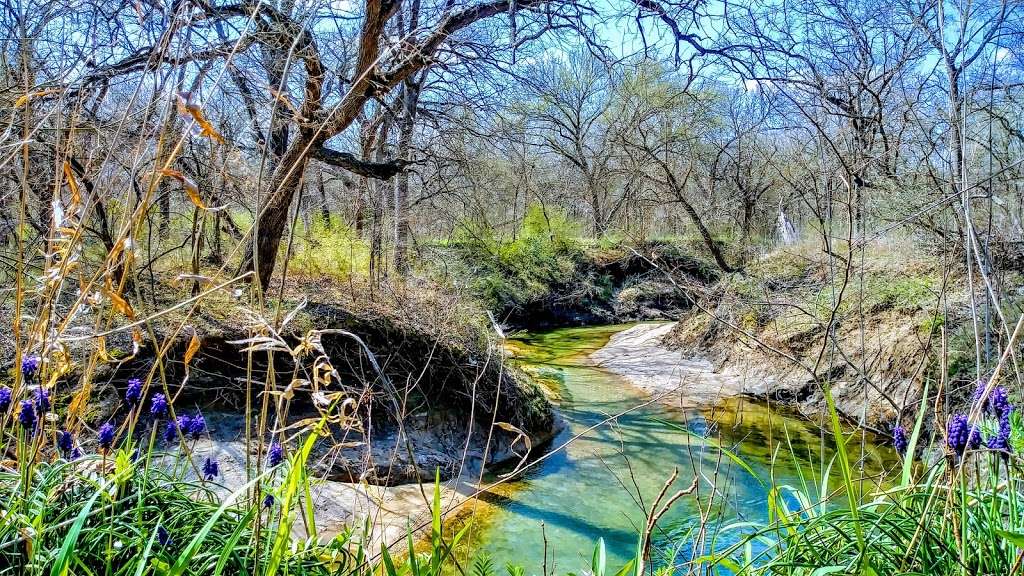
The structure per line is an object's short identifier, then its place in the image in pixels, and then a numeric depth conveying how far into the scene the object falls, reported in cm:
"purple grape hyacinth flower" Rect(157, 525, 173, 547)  151
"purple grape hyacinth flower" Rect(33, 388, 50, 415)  144
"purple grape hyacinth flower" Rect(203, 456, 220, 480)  189
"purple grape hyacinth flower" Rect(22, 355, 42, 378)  140
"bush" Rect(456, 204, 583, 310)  1357
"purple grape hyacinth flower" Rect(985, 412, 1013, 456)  138
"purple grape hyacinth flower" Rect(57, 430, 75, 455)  170
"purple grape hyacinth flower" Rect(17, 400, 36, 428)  148
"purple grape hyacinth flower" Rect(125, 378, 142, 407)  163
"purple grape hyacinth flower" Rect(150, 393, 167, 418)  156
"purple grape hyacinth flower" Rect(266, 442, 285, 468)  176
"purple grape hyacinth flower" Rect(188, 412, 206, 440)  181
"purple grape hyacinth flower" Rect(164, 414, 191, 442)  172
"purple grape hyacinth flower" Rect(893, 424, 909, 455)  175
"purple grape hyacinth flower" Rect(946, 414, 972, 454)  139
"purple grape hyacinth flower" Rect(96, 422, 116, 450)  167
